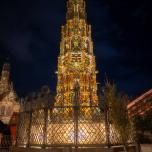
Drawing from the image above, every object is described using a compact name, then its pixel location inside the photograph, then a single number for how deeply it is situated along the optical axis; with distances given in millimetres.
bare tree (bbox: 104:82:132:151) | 11508
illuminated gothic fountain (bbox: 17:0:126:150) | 11117
